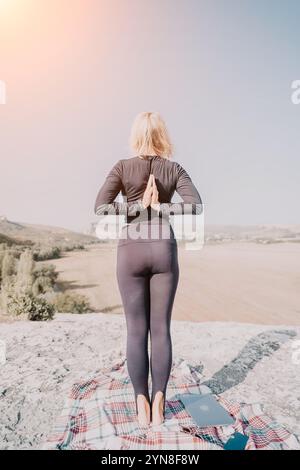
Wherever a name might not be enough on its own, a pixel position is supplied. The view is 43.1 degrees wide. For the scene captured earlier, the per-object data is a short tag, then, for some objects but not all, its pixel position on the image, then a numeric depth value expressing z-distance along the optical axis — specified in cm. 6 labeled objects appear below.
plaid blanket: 268
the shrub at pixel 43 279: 1414
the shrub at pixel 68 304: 1143
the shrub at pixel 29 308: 756
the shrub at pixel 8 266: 1545
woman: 283
